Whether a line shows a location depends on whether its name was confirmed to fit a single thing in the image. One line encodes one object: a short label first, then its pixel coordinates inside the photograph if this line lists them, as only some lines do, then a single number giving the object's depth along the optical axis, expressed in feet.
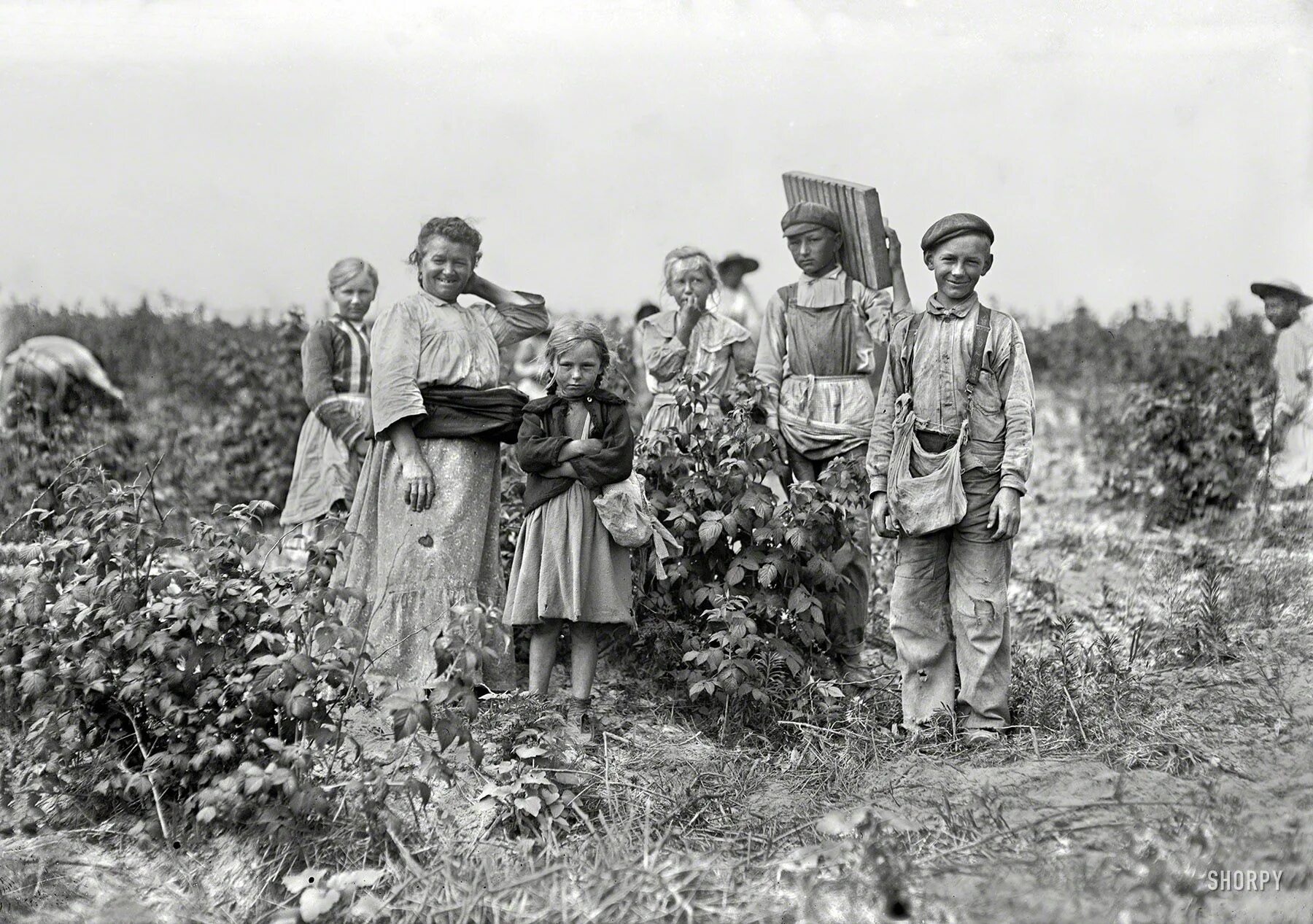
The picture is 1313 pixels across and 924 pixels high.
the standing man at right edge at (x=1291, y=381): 22.91
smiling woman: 14.53
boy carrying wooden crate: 16.29
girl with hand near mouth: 17.80
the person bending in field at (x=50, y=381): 28.60
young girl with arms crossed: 13.58
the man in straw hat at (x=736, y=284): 22.22
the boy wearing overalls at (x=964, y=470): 13.66
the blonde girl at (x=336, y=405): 18.80
